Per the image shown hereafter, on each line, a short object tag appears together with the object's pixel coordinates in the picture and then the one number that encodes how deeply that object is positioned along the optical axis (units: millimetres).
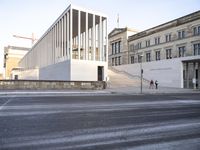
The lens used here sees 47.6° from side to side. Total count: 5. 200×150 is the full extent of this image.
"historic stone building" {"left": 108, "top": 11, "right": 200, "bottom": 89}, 40647
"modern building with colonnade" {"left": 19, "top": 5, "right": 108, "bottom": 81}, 34875
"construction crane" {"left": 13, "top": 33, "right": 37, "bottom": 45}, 174500
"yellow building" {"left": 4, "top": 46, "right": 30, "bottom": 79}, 117562
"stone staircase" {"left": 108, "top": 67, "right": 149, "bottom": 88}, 40419
